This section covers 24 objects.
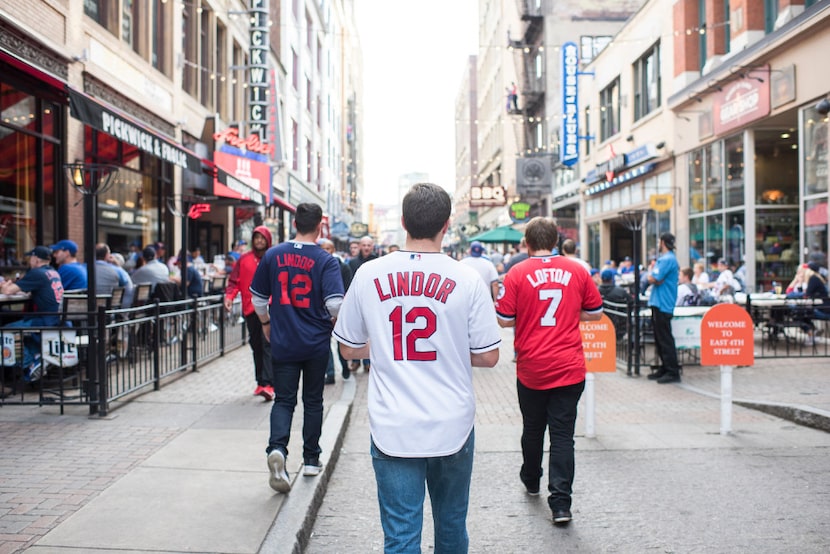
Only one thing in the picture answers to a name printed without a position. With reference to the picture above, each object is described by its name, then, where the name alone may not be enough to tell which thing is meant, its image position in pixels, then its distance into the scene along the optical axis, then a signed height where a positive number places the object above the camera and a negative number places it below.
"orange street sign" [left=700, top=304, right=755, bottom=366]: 7.43 -0.73
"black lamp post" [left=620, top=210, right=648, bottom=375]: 10.55 +0.43
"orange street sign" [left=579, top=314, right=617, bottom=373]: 7.13 -0.80
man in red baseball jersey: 4.84 -0.52
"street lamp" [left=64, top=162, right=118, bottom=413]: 7.30 +0.69
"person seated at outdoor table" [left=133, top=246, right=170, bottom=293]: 12.68 -0.08
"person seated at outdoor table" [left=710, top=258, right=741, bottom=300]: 14.96 -0.45
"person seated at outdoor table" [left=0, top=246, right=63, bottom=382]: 8.47 -0.23
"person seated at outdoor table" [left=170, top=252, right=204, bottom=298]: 14.99 -0.27
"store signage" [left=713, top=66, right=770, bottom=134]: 16.78 +3.93
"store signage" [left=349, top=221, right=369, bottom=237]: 49.92 +2.64
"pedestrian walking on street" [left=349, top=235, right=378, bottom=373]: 10.93 +0.22
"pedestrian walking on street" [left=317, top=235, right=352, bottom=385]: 9.99 -0.23
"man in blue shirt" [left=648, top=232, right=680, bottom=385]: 9.83 -0.52
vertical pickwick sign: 24.23 +6.53
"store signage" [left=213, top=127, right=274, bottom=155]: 21.39 +3.79
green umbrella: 28.86 +1.19
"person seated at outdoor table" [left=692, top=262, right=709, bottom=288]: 16.75 -0.27
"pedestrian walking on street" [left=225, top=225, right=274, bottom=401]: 8.11 -0.36
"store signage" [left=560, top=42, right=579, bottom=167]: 31.77 +7.06
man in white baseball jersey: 3.05 -0.42
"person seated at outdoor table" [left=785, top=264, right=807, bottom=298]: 13.94 -0.39
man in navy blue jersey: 5.30 -0.36
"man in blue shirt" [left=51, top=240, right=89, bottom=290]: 9.81 +0.02
